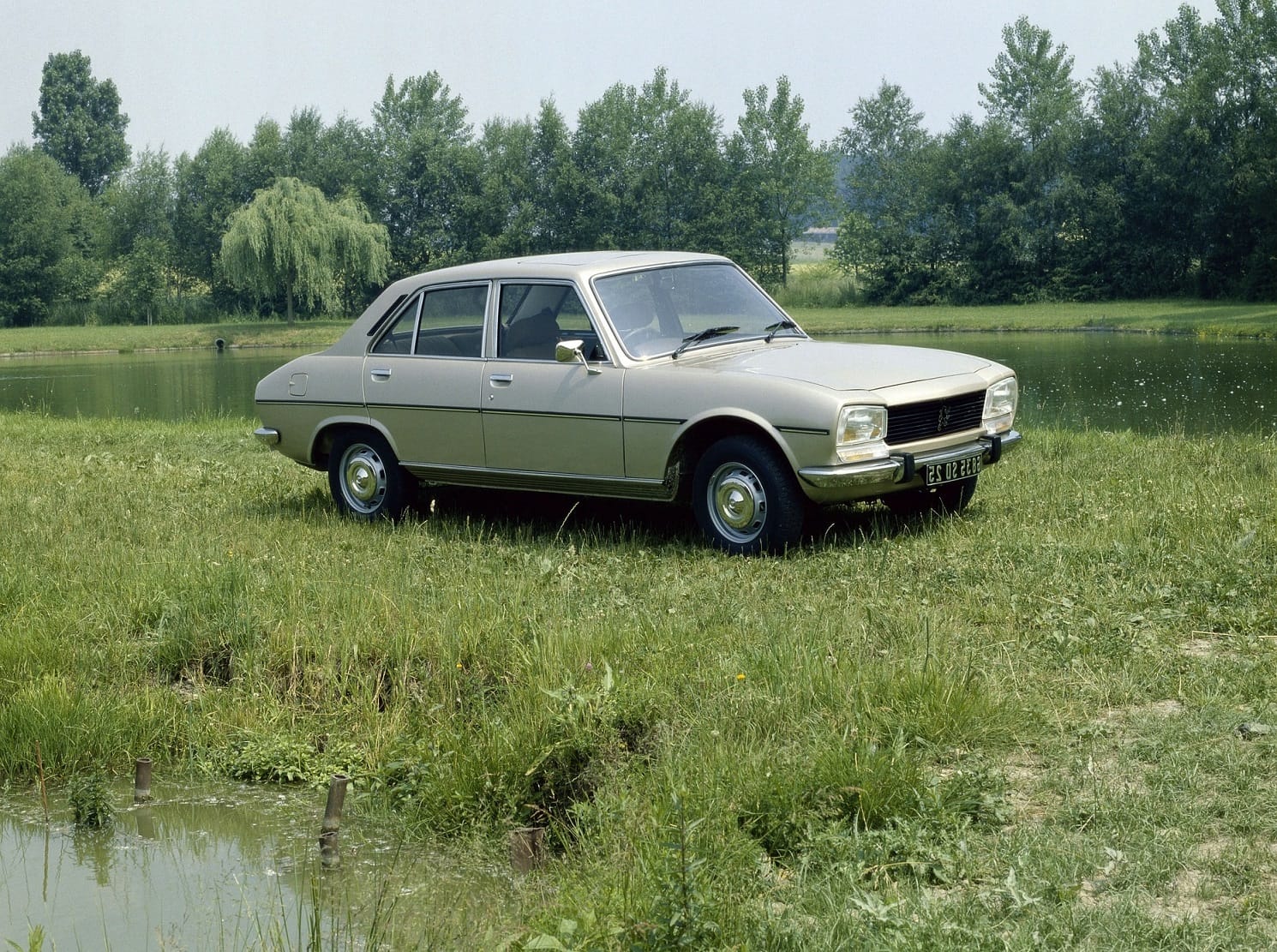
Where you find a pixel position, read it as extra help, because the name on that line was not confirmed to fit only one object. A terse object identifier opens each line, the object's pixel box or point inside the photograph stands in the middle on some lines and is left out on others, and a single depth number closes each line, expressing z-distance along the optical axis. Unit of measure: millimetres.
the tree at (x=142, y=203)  80250
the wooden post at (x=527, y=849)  4312
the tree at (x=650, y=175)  78375
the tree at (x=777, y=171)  79000
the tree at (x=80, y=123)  113312
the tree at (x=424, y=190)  79625
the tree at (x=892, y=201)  64875
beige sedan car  7684
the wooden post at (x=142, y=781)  5195
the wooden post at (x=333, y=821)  4582
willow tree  57312
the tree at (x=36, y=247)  75438
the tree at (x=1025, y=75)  70500
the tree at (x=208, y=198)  77625
